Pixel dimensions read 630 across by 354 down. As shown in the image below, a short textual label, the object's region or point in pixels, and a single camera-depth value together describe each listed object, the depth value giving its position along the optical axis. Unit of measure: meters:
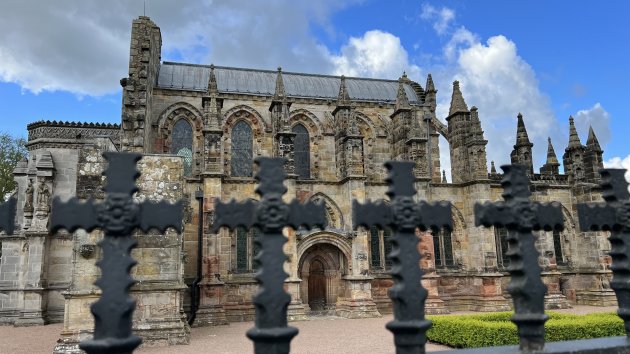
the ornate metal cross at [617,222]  3.28
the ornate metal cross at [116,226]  2.44
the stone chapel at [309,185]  20.36
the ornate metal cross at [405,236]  2.73
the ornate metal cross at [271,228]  2.59
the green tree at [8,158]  31.67
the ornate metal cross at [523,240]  2.95
